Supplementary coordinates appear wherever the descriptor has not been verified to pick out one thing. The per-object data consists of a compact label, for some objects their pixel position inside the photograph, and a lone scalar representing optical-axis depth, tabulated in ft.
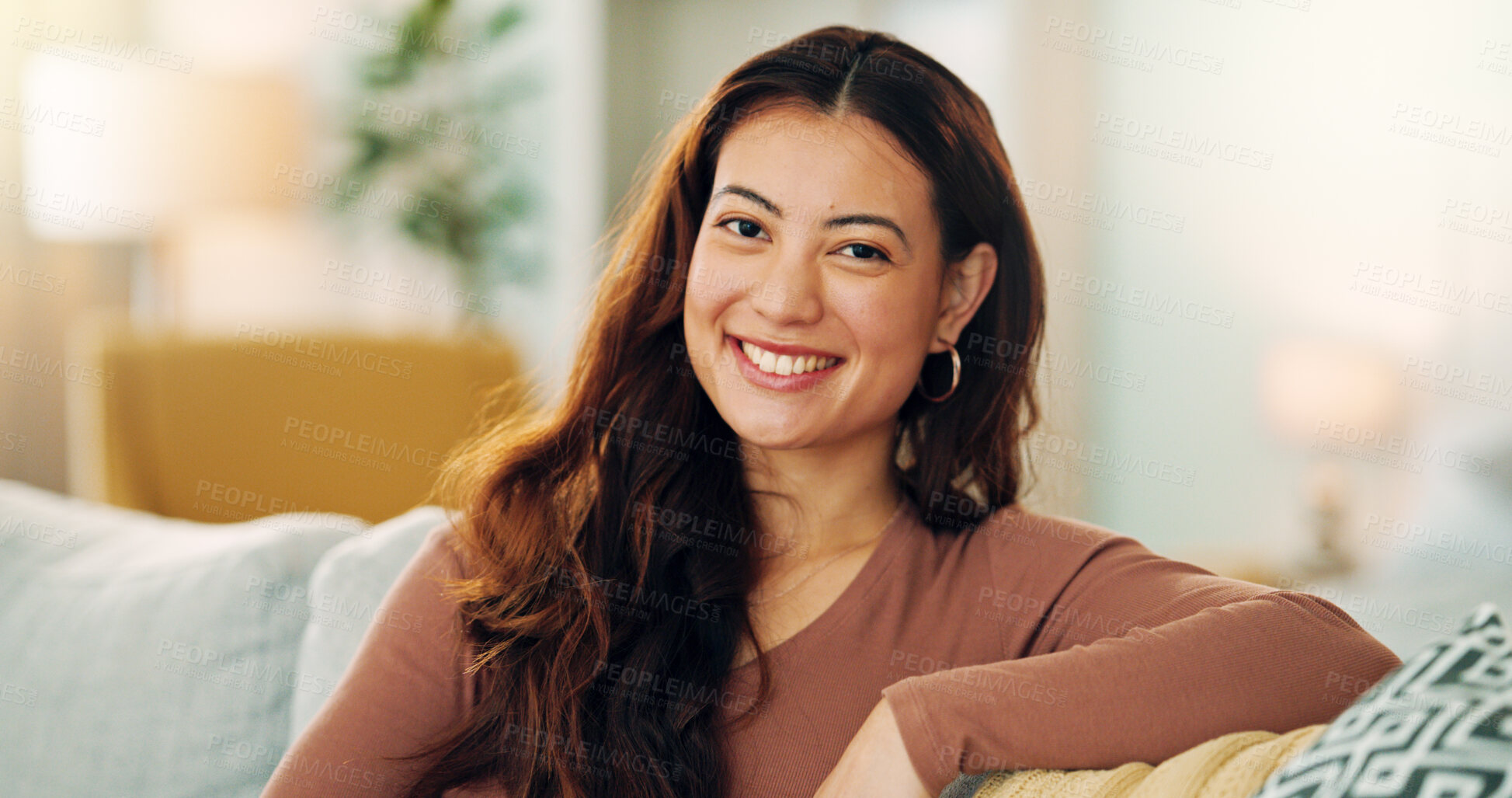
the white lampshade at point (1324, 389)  10.14
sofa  4.87
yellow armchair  8.16
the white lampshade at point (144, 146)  10.76
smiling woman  3.77
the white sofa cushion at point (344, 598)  4.86
